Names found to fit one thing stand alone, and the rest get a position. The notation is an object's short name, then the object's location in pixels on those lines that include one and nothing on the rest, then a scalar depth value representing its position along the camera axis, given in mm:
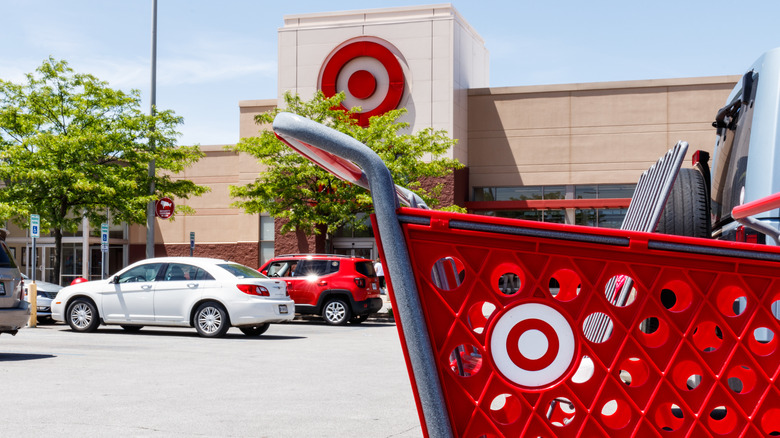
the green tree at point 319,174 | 29266
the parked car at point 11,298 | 12180
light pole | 23188
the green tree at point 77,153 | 25489
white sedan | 16141
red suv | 21062
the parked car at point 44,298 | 20266
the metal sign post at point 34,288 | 18656
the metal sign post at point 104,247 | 22491
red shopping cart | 2744
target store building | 37156
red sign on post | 23531
